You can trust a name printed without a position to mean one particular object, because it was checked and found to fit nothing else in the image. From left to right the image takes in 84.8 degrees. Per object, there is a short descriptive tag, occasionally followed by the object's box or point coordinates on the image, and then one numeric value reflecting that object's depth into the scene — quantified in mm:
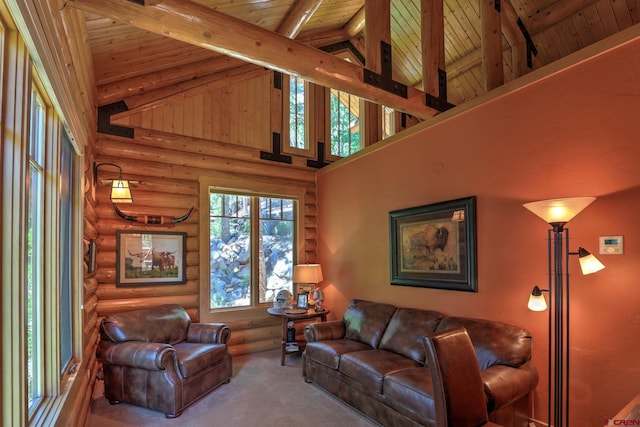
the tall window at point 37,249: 1402
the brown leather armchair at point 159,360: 3209
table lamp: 4906
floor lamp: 2258
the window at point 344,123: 6141
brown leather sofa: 2523
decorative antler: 4219
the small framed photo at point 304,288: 5270
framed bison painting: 3271
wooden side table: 4477
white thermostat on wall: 2299
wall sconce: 3936
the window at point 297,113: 5703
